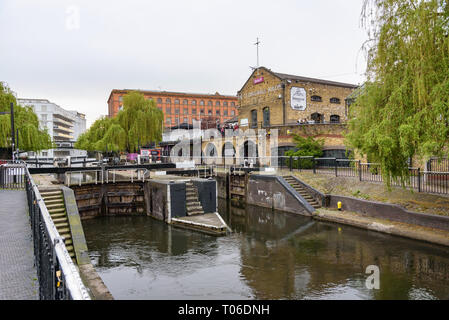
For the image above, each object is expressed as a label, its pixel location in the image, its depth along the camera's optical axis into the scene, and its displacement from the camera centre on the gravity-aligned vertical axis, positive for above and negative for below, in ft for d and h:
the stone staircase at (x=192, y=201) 64.13 -8.75
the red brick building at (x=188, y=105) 308.81 +53.10
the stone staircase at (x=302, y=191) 69.56 -7.85
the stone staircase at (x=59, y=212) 40.34 -7.03
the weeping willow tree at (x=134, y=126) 121.39 +12.62
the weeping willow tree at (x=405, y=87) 36.60 +8.21
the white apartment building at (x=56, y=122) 304.79 +39.56
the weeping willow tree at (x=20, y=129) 101.19 +10.93
